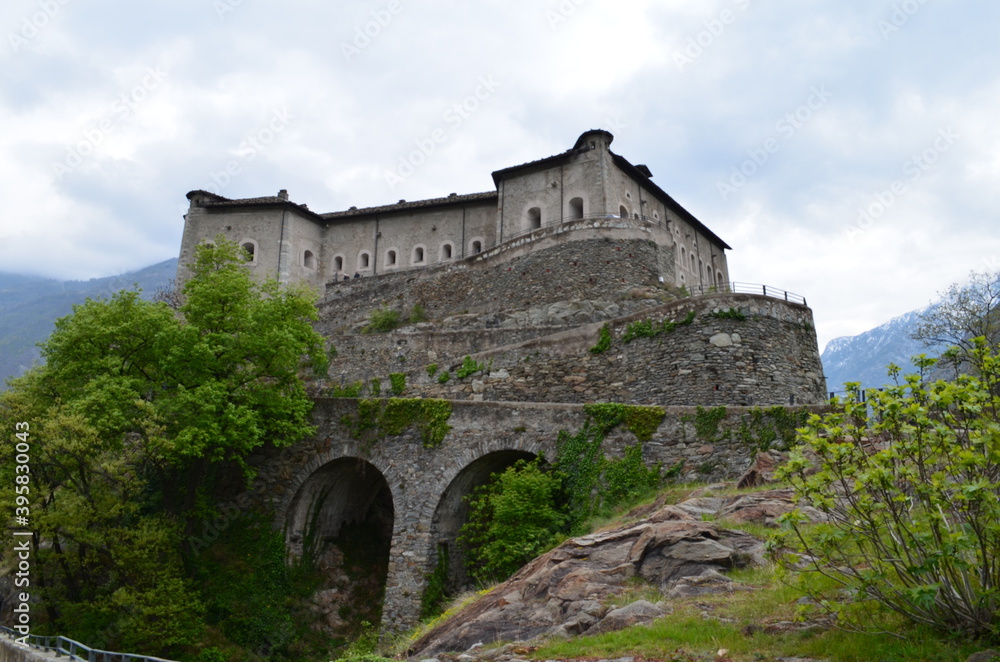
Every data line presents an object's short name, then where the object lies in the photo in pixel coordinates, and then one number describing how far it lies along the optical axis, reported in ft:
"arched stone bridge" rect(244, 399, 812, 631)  58.03
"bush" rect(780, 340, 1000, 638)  21.61
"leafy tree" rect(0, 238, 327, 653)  61.11
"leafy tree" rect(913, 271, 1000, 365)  103.50
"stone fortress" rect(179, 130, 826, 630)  64.18
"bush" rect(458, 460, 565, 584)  54.65
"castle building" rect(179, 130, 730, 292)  130.82
